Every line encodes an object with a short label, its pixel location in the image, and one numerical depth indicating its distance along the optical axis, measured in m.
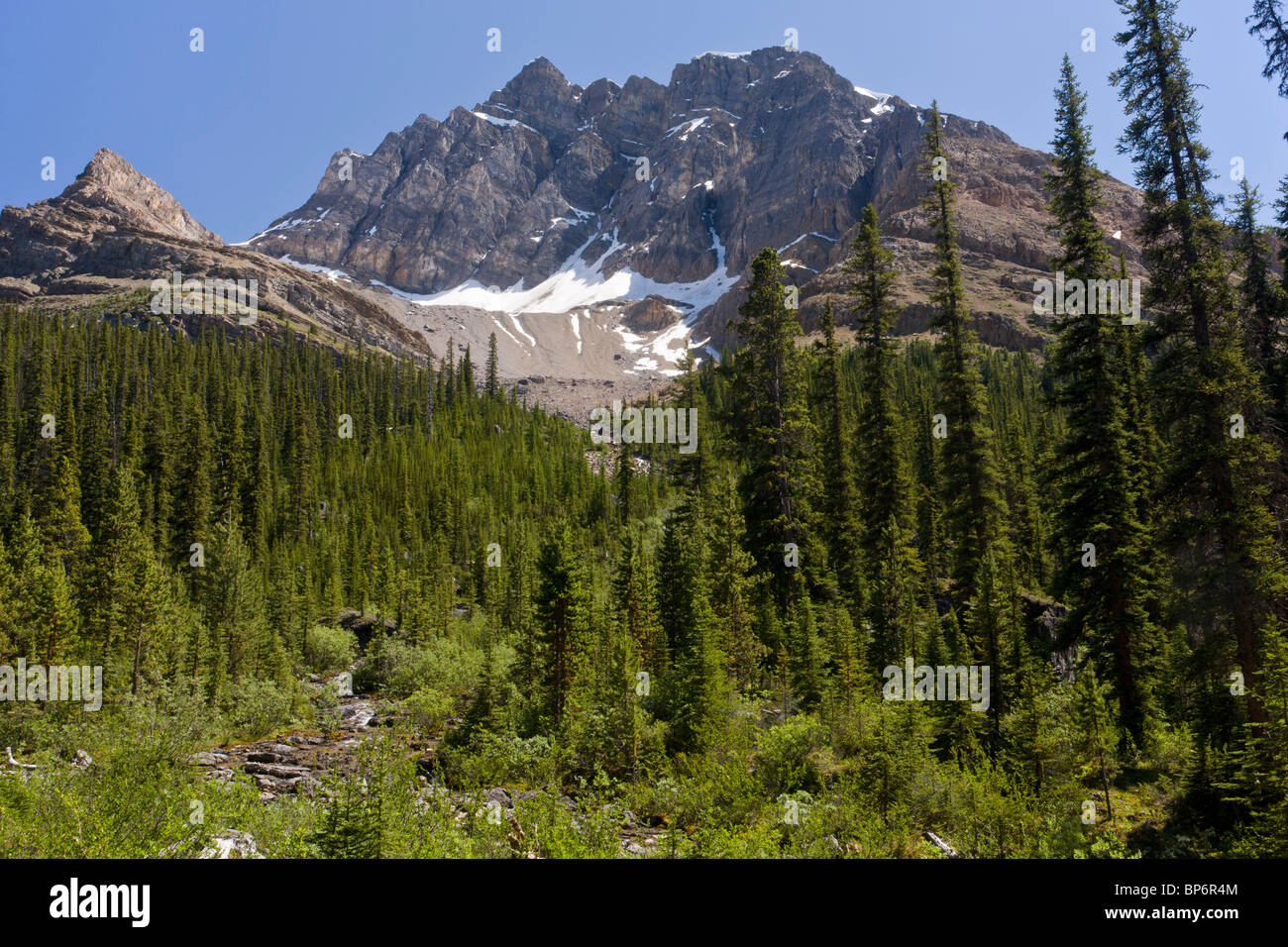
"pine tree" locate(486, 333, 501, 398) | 140.00
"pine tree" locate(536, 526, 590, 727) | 21.11
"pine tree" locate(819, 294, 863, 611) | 29.16
